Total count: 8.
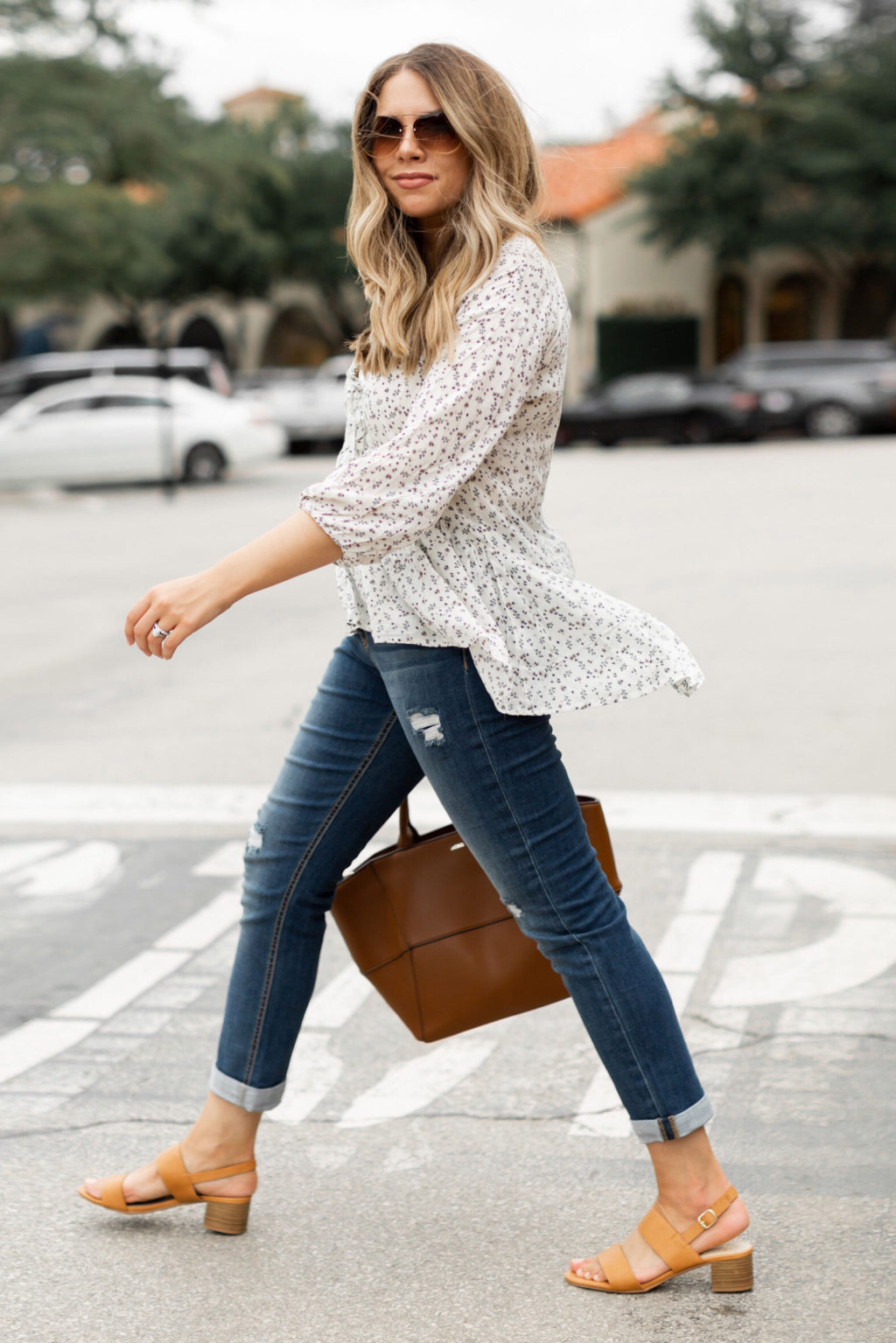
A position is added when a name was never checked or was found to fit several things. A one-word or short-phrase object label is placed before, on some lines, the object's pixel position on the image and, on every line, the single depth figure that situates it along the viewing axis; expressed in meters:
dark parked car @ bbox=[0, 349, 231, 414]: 24.09
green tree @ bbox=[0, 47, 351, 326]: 23.25
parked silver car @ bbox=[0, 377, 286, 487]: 21.75
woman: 2.31
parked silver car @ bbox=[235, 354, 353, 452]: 29.02
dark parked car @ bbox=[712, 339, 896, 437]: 27.19
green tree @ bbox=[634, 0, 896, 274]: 35.47
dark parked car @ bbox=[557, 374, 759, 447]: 27.75
